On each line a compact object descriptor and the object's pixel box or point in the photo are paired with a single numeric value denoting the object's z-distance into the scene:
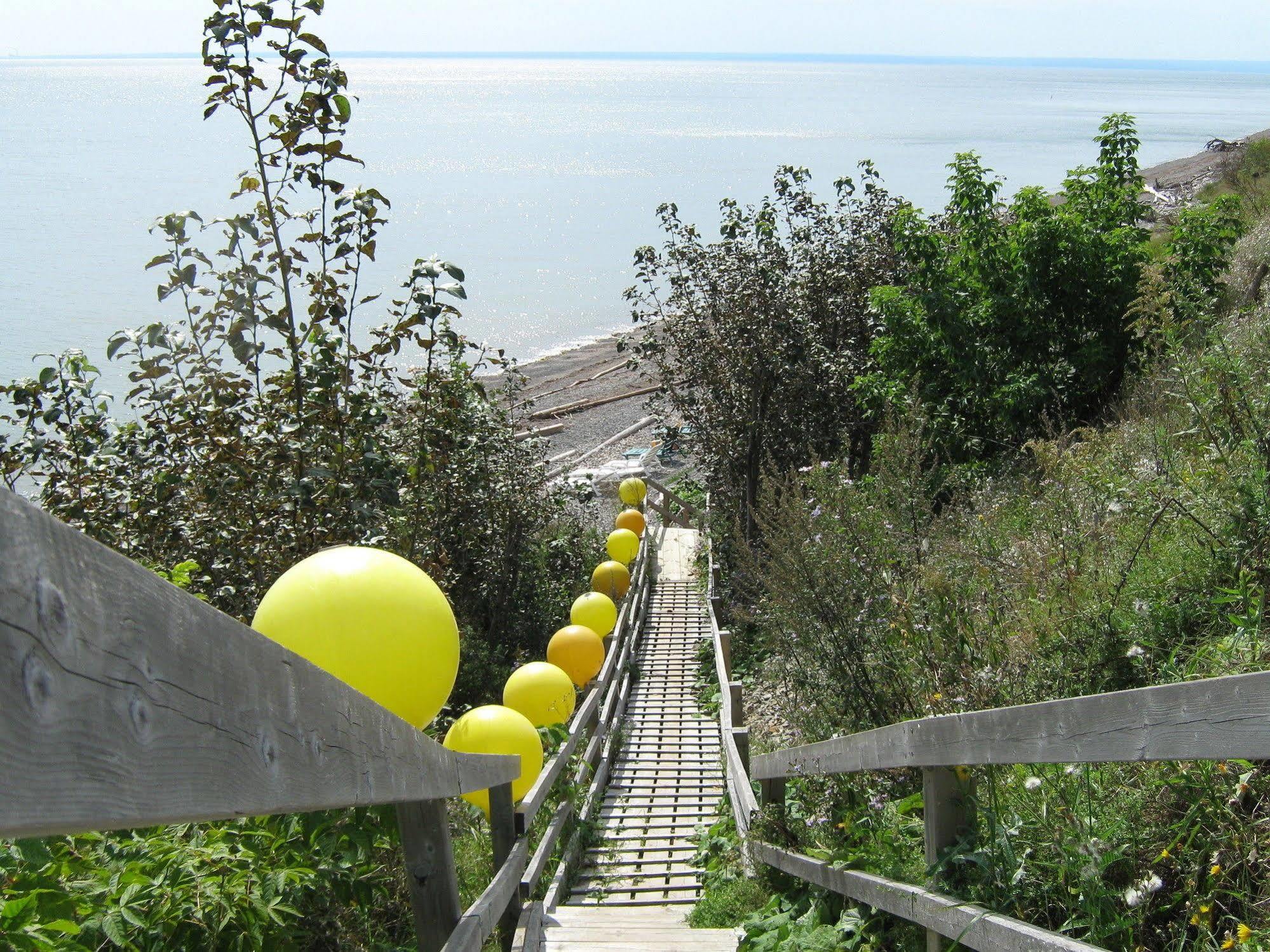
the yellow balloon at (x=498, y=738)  5.80
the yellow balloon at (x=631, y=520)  15.75
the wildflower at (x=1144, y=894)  2.19
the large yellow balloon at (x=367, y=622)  3.44
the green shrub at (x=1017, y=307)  10.57
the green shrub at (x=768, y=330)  13.77
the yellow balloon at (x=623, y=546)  14.36
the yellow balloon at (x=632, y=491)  17.41
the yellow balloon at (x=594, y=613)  11.12
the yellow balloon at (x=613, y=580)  13.62
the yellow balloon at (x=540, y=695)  7.69
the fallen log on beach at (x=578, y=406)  30.89
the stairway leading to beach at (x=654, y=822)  4.75
